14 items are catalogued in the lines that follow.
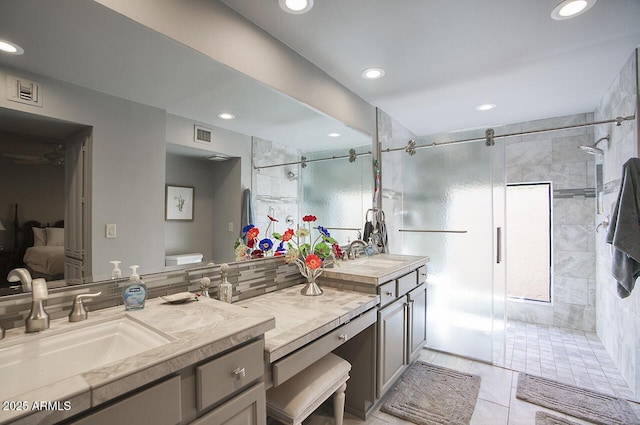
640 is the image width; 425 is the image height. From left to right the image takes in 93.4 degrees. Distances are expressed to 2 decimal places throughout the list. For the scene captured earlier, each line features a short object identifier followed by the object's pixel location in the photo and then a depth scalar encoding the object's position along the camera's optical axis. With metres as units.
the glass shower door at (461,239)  2.79
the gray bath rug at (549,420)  1.93
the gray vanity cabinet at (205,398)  0.73
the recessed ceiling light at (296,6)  1.58
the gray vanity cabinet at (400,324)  1.98
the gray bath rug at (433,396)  1.98
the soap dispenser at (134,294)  1.18
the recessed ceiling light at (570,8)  1.56
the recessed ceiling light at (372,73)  2.33
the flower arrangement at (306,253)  1.87
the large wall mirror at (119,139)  1.03
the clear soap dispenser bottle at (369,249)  2.83
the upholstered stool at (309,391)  1.33
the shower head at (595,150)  2.93
